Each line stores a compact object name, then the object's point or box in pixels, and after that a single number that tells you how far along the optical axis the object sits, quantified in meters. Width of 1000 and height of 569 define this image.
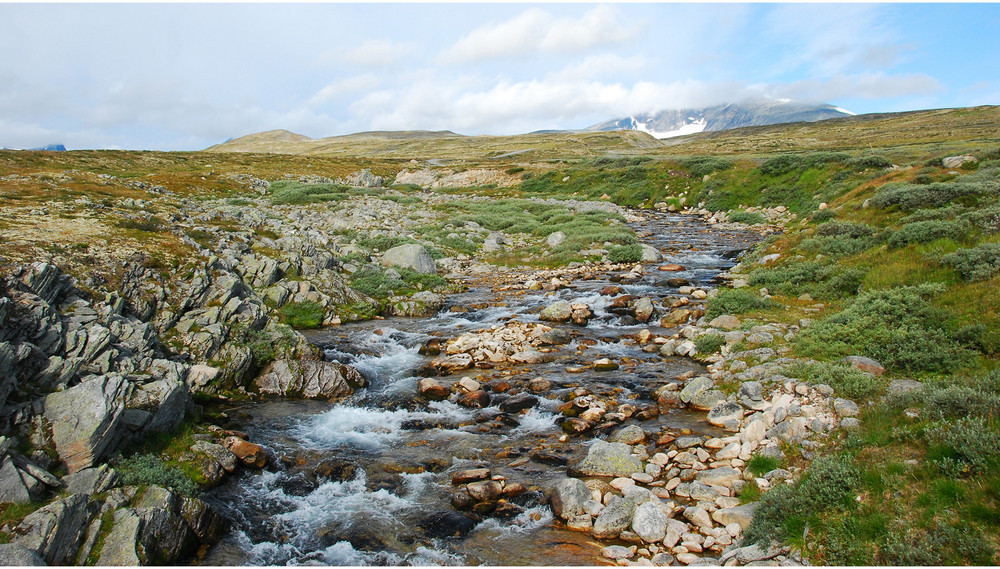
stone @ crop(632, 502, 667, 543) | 7.66
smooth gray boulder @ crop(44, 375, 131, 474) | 8.21
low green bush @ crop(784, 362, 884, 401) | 9.58
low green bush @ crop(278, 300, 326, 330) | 18.76
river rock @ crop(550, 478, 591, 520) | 8.45
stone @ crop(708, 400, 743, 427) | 10.96
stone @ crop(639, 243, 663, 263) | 29.27
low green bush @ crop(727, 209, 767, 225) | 41.16
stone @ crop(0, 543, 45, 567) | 5.97
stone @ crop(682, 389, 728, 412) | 11.84
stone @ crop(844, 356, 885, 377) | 10.63
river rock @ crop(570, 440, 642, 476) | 9.55
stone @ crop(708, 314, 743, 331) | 16.11
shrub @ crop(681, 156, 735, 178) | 55.62
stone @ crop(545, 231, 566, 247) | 33.81
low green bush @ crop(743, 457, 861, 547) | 6.58
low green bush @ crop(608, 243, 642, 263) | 29.56
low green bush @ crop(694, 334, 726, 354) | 14.95
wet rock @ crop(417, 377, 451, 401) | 13.67
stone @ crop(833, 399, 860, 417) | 8.97
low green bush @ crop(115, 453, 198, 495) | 8.21
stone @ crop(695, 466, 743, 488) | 8.73
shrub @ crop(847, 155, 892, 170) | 40.44
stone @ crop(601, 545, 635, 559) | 7.39
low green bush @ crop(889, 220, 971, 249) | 14.92
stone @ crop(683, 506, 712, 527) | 7.78
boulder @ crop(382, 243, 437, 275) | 26.66
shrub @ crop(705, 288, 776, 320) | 17.11
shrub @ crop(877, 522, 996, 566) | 4.97
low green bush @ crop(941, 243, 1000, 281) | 12.10
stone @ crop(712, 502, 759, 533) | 7.56
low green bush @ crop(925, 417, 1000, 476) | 5.79
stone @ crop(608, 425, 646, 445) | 10.59
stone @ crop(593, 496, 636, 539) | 7.96
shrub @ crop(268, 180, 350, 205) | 49.50
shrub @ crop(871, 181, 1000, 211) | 18.36
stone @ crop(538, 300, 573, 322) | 20.02
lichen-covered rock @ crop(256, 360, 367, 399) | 13.84
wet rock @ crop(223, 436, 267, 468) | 10.23
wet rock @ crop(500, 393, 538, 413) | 12.70
